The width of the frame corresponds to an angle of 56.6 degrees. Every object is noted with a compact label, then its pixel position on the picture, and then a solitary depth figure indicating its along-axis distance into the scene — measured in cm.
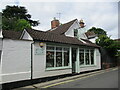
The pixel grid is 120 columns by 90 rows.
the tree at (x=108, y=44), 1570
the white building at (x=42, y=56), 664
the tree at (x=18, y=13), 2909
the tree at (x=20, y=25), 1967
